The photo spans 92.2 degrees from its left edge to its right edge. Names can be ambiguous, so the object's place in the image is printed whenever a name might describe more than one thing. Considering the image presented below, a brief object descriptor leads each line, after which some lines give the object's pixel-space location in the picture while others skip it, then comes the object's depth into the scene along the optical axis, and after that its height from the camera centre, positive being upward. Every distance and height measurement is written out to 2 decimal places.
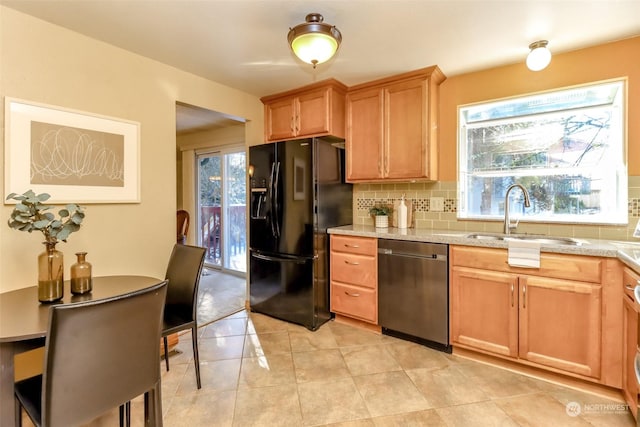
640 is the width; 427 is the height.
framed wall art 1.85 +0.37
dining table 1.21 -0.47
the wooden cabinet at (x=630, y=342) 1.63 -0.74
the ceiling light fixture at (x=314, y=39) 1.84 +1.05
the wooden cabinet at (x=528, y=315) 1.89 -0.72
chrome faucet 2.40 +0.03
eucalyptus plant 1.53 -0.05
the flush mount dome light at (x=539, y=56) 2.19 +1.09
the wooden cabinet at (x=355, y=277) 2.76 -0.64
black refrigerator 2.87 -0.11
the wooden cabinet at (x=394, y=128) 2.75 +0.76
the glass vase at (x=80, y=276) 1.65 -0.36
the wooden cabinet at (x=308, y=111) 3.02 +1.01
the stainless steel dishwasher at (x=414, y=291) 2.40 -0.68
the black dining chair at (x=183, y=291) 1.98 -0.56
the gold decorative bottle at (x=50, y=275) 1.55 -0.33
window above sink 2.30 +0.44
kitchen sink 2.30 -0.23
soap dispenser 3.02 -0.06
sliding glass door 4.79 +0.02
